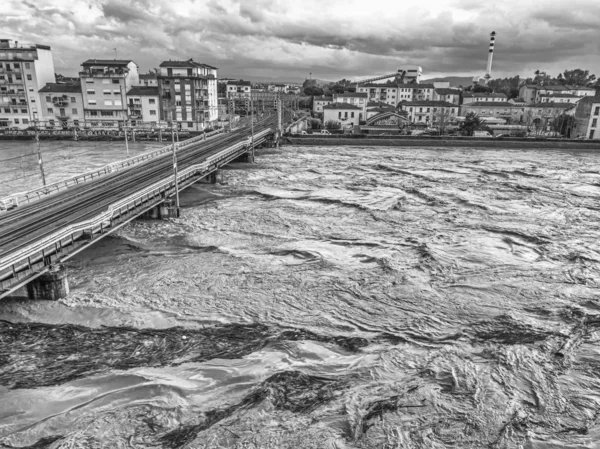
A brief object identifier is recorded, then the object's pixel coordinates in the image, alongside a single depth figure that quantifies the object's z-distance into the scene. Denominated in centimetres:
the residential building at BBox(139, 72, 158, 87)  9669
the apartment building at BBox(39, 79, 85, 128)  7938
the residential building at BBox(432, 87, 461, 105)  12456
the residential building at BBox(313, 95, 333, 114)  11985
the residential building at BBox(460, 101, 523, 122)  10550
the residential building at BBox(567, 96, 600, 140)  7781
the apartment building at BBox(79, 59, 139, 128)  7825
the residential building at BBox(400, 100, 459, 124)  10074
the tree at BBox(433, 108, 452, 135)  9864
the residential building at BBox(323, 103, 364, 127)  9638
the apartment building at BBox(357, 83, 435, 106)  12444
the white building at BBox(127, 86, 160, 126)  8025
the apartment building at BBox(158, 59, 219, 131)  8031
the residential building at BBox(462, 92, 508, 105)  12149
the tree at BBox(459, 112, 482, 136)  8206
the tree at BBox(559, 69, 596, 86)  18822
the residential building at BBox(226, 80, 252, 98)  15400
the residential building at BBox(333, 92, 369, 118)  10088
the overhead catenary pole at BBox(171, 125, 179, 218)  2987
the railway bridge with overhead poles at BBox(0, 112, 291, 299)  1736
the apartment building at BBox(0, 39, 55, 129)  7750
